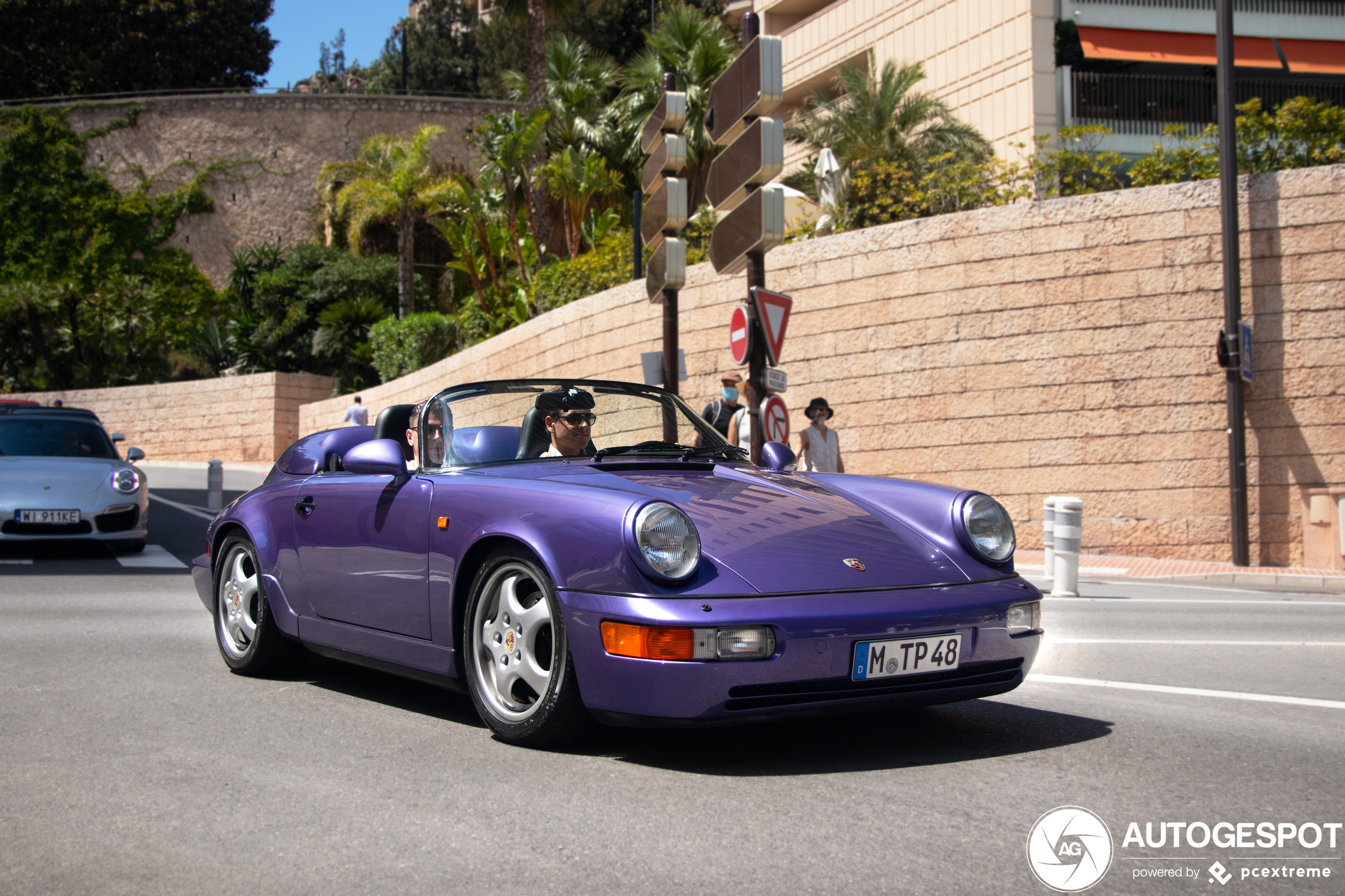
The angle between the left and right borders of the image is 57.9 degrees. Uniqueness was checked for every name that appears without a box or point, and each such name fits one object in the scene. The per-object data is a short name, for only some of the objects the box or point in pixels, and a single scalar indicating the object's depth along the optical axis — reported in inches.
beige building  959.6
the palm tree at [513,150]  1122.0
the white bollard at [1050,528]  394.3
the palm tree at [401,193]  1342.3
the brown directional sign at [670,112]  472.1
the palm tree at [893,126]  968.9
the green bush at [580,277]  895.7
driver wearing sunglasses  191.8
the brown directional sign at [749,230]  414.3
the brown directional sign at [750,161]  407.2
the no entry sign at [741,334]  444.5
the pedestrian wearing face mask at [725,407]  496.1
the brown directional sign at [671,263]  461.4
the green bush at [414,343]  1253.1
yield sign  427.5
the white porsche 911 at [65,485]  429.7
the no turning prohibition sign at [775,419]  403.5
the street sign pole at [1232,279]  491.8
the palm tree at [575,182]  1143.0
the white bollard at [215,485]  700.0
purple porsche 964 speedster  140.4
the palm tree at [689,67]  1187.3
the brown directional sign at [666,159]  466.3
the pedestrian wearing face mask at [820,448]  470.0
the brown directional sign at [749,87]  407.5
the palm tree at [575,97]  1283.2
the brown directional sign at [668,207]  458.6
